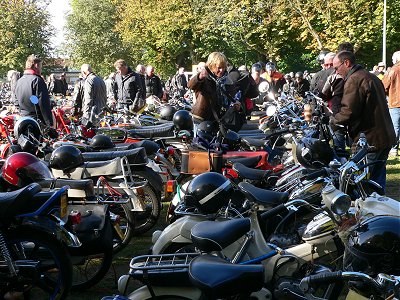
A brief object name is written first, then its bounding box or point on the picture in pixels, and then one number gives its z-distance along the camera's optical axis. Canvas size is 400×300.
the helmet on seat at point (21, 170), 4.91
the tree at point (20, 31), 31.45
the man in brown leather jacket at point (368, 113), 6.30
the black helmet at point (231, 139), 7.71
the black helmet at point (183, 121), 8.50
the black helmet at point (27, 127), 7.53
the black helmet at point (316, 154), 5.35
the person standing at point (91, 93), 10.95
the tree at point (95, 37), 45.38
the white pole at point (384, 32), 24.66
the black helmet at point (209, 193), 4.16
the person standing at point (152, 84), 17.28
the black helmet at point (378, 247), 2.25
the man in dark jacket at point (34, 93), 8.73
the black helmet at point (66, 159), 5.59
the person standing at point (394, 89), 10.24
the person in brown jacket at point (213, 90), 7.74
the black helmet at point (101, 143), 6.84
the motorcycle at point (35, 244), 4.10
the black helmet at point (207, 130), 7.54
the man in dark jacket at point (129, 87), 12.56
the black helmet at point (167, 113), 11.87
